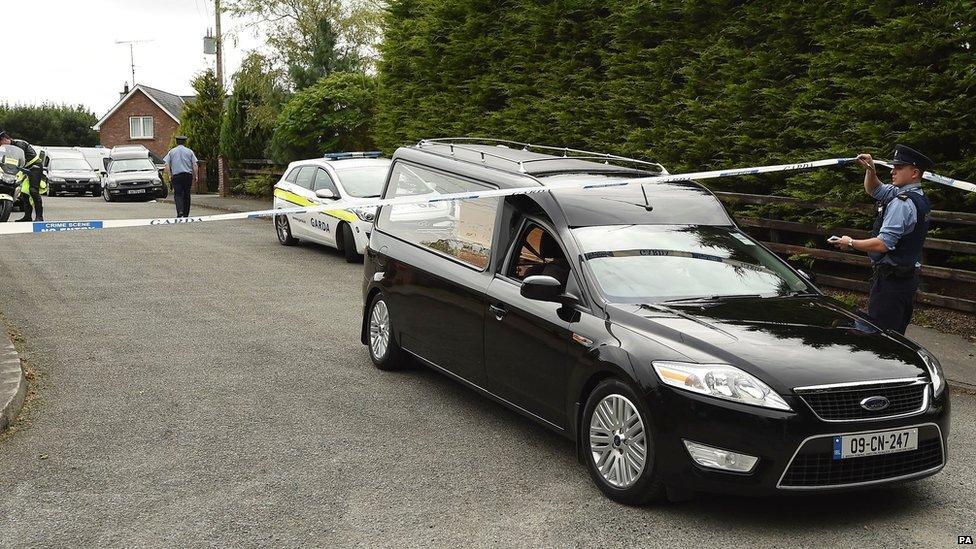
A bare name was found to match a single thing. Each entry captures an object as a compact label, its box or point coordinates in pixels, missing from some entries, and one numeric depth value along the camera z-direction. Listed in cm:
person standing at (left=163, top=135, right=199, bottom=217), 1995
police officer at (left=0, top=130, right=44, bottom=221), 1871
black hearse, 475
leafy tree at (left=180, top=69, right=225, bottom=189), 3631
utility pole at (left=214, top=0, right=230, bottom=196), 3180
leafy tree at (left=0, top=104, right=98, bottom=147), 8562
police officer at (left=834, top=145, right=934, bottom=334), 696
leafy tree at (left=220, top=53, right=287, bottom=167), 3050
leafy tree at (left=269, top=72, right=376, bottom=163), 2475
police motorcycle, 1806
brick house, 6994
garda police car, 1473
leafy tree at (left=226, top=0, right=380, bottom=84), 2931
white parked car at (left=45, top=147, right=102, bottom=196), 4000
